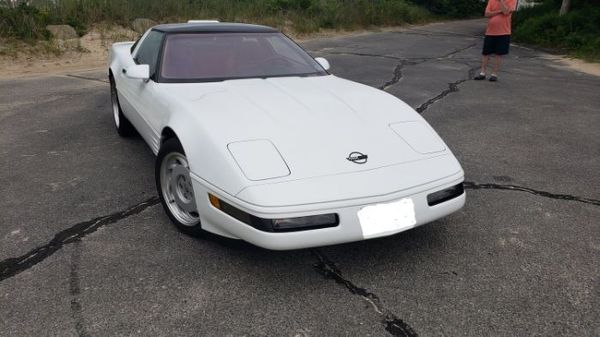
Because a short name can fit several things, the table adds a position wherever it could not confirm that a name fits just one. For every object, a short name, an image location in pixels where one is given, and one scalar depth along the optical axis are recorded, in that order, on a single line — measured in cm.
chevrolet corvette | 203
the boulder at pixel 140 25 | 1119
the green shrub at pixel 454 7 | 2473
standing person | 674
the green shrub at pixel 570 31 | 1161
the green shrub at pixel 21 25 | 941
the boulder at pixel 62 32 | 1003
